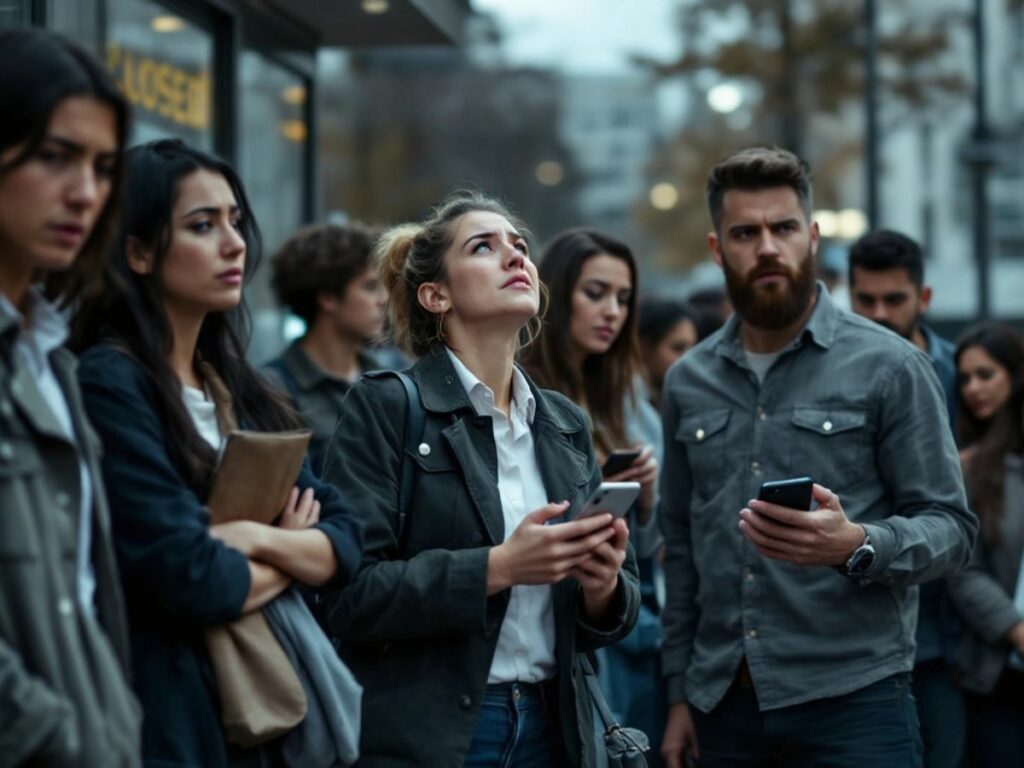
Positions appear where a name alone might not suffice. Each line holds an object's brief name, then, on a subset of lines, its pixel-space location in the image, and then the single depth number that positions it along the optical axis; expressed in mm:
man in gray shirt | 4637
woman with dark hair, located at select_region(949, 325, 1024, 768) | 5949
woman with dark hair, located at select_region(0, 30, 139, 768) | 2789
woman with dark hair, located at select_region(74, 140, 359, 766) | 3242
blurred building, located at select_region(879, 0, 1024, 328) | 25688
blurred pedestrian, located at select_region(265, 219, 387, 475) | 7102
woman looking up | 3785
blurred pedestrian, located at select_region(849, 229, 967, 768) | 5703
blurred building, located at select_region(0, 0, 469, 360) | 7289
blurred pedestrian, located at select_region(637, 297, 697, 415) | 7855
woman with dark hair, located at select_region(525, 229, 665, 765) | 6023
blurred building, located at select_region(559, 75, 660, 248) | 43219
